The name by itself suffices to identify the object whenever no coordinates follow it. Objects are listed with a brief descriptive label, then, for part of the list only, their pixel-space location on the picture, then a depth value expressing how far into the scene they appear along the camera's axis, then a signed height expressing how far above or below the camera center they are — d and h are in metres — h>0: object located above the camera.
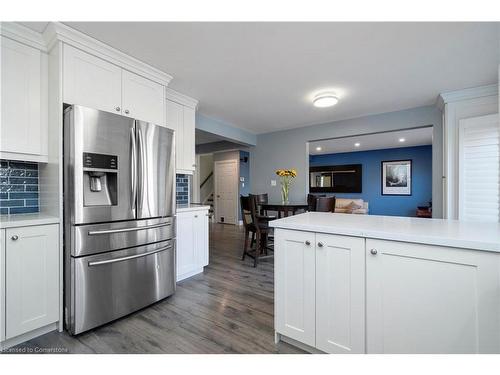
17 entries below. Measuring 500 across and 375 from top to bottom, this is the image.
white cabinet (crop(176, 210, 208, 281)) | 2.70 -0.69
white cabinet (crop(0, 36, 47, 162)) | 1.70 +0.67
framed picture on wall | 7.35 +0.32
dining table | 3.57 -0.33
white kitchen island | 1.01 -0.52
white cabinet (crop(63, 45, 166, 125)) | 1.80 +0.90
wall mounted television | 8.24 +0.32
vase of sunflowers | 3.83 +0.05
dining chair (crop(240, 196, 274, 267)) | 3.39 -0.62
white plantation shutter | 2.70 +0.22
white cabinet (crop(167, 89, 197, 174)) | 2.95 +0.83
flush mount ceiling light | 3.00 +1.17
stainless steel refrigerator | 1.68 -0.23
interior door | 7.02 -0.12
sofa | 7.15 -0.61
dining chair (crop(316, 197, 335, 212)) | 3.53 -0.27
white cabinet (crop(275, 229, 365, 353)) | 1.28 -0.63
